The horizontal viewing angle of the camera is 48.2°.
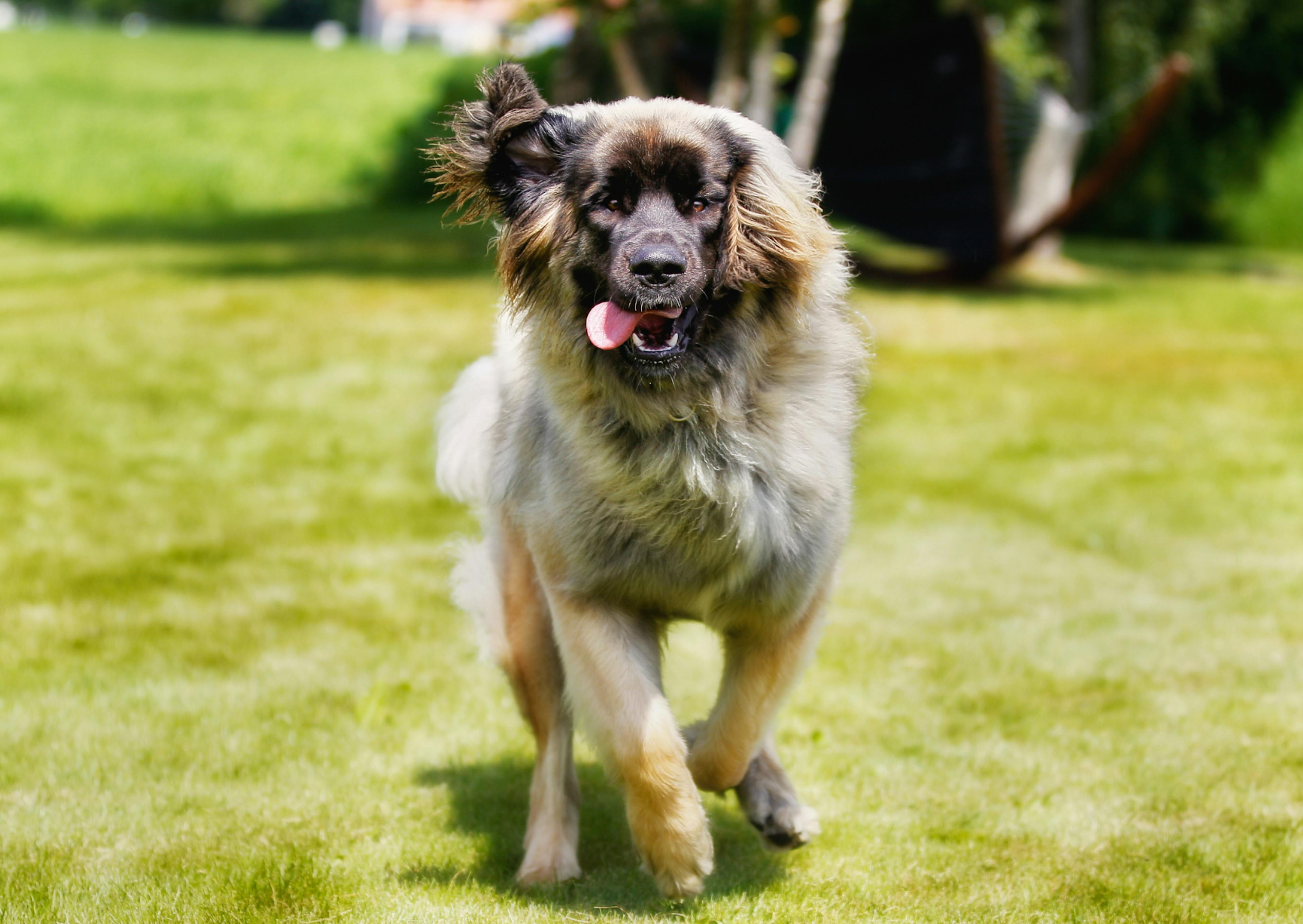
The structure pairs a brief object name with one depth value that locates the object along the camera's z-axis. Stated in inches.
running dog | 155.6
